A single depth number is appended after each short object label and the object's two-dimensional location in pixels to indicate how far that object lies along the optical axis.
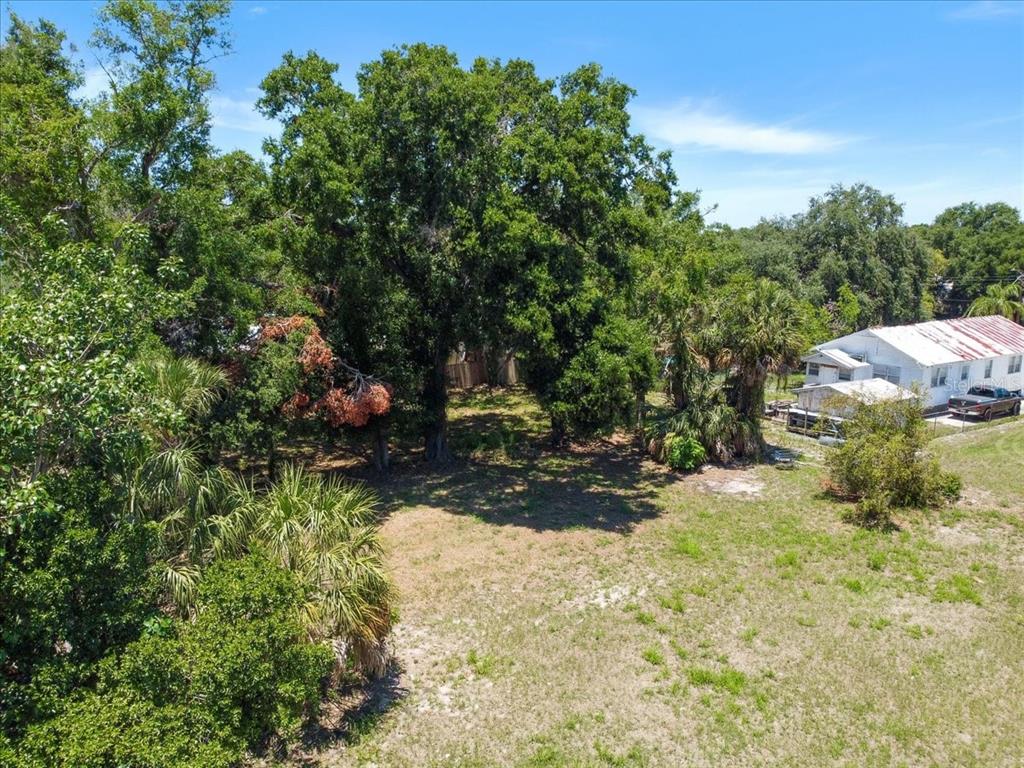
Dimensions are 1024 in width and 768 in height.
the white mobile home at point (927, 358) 29.42
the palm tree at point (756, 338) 18.61
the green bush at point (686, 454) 19.36
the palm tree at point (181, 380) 10.12
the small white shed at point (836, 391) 24.82
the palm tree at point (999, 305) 43.28
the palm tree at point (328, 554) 8.34
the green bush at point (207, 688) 6.07
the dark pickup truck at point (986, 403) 28.86
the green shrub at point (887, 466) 15.42
